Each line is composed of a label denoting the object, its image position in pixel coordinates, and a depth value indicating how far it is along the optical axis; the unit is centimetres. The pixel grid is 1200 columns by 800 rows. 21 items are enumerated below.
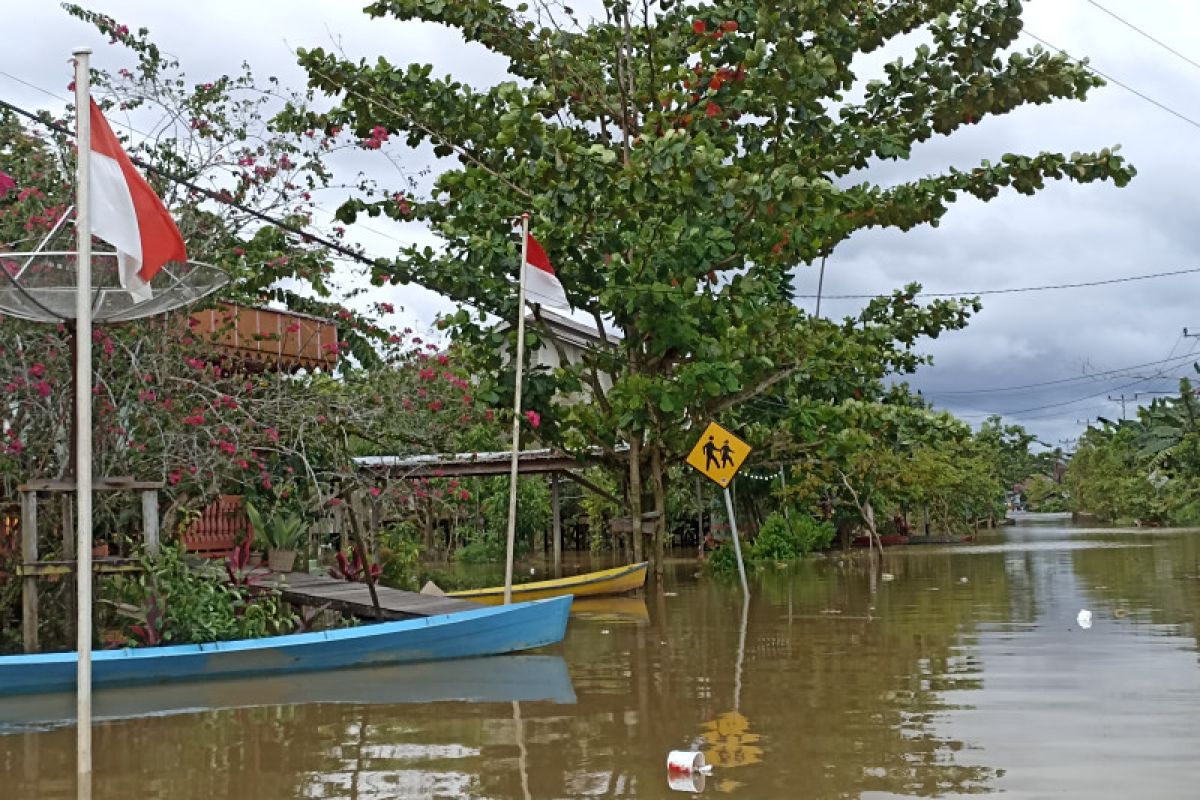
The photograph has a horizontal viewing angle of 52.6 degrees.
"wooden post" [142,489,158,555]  1207
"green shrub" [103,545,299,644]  1170
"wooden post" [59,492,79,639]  1189
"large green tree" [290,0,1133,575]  1576
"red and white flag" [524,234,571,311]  1408
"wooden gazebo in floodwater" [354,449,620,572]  2541
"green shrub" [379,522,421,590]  2089
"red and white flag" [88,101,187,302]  762
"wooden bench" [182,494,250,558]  1669
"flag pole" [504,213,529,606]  1246
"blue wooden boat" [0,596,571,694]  1034
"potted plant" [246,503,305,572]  1577
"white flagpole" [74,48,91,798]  697
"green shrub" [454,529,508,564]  3619
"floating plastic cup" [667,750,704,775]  665
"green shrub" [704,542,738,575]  2883
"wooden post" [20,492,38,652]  1140
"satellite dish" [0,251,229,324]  1003
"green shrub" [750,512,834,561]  3203
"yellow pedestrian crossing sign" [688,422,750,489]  1753
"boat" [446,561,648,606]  1922
